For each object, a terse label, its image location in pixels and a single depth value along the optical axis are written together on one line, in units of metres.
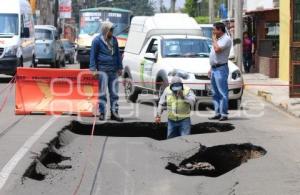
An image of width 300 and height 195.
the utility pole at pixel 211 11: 39.88
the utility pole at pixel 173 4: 64.14
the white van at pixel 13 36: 21.90
